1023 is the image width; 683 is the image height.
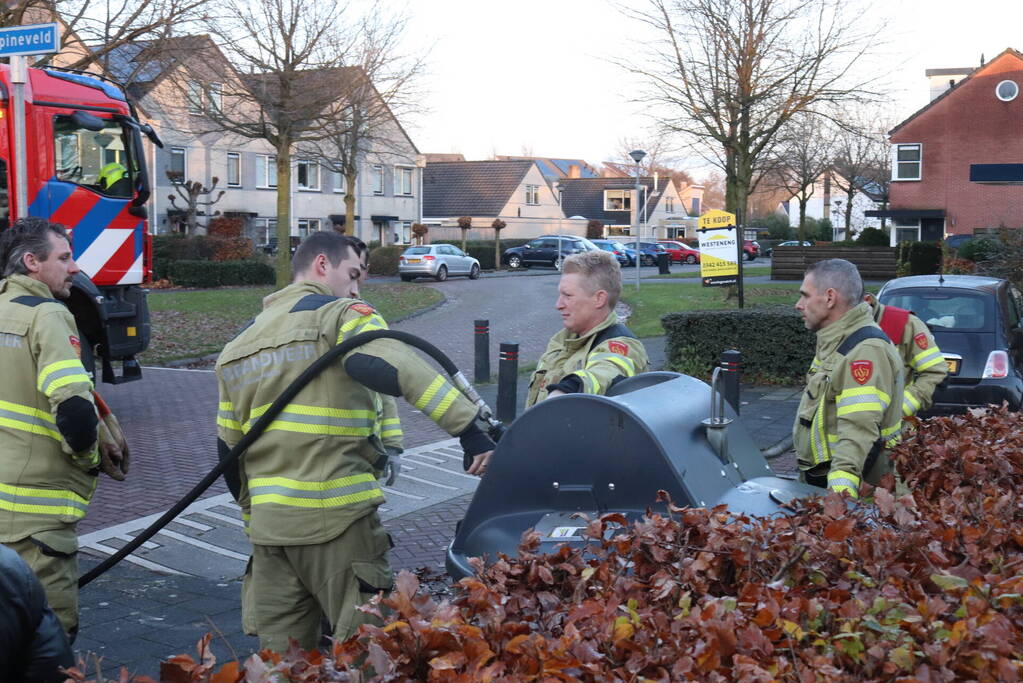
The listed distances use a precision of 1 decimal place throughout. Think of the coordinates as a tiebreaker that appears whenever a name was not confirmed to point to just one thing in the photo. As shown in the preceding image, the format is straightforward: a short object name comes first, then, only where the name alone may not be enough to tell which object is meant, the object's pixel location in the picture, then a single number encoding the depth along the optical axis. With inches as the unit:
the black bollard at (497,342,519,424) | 436.5
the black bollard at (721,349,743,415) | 363.9
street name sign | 303.3
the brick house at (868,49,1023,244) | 1637.6
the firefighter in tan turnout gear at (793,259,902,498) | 149.8
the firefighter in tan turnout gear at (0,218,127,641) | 144.9
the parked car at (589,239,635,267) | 1898.9
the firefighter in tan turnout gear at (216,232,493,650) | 124.6
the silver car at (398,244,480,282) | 1427.2
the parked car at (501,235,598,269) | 1754.4
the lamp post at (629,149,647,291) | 1164.8
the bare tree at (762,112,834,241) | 2103.8
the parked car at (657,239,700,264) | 2193.7
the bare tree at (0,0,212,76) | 626.5
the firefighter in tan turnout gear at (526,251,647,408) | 151.8
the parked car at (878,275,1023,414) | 385.1
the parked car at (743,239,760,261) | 2266.1
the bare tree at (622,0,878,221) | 871.7
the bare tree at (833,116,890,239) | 2304.4
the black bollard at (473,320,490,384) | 525.7
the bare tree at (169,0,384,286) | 1005.2
